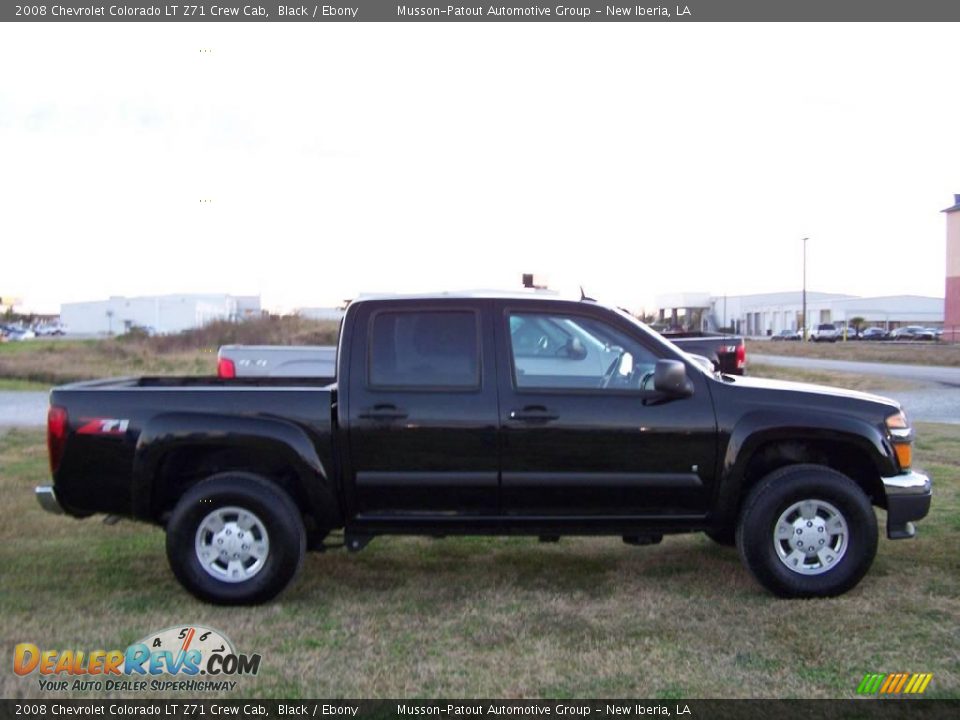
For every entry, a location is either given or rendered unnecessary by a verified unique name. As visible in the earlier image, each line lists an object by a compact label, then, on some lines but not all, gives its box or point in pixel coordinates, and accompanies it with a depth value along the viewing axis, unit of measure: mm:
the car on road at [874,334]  69875
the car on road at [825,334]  69125
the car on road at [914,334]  68688
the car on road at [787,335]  78238
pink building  67250
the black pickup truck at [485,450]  5812
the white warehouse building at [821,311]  97062
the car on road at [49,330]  79525
